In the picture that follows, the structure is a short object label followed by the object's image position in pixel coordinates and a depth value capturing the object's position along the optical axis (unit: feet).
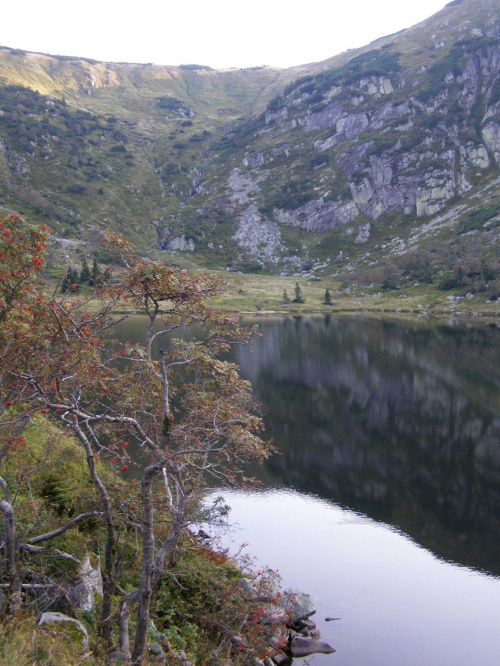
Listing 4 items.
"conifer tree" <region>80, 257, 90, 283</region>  333.83
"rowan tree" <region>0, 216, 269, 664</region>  28.55
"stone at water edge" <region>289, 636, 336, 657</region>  46.19
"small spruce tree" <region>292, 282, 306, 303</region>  452.76
